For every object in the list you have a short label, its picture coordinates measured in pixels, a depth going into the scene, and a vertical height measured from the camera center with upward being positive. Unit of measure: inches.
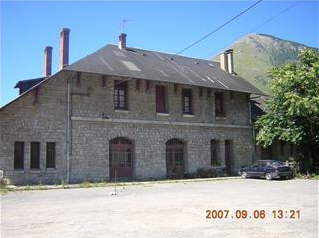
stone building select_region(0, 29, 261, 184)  876.0 +109.4
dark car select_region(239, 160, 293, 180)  1004.6 -10.8
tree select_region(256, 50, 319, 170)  1055.0 +144.7
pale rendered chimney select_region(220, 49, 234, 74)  1397.6 +345.0
